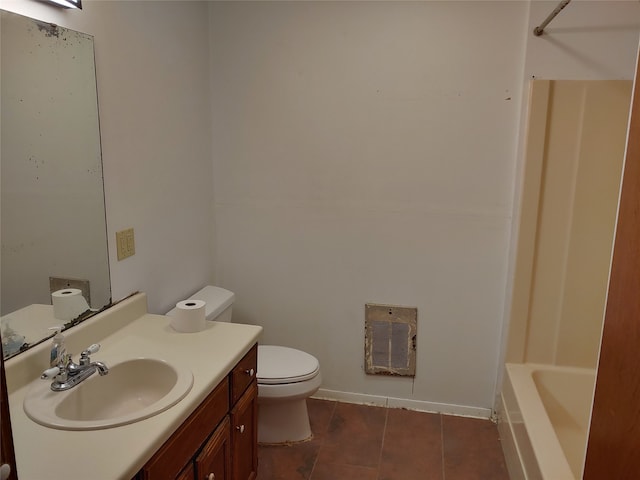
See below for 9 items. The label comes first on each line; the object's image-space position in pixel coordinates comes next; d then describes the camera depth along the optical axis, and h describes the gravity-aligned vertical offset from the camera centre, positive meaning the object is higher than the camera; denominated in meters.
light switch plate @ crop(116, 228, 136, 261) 1.98 -0.33
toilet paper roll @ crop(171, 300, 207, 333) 1.90 -0.60
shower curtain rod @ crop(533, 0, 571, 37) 1.96 +0.65
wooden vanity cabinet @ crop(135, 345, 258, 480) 1.35 -0.88
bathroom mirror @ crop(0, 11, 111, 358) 1.46 -0.06
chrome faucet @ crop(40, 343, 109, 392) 1.45 -0.63
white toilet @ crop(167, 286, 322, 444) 2.35 -1.05
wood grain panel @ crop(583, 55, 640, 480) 1.06 -0.41
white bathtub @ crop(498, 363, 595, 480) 2.02 -1.14
